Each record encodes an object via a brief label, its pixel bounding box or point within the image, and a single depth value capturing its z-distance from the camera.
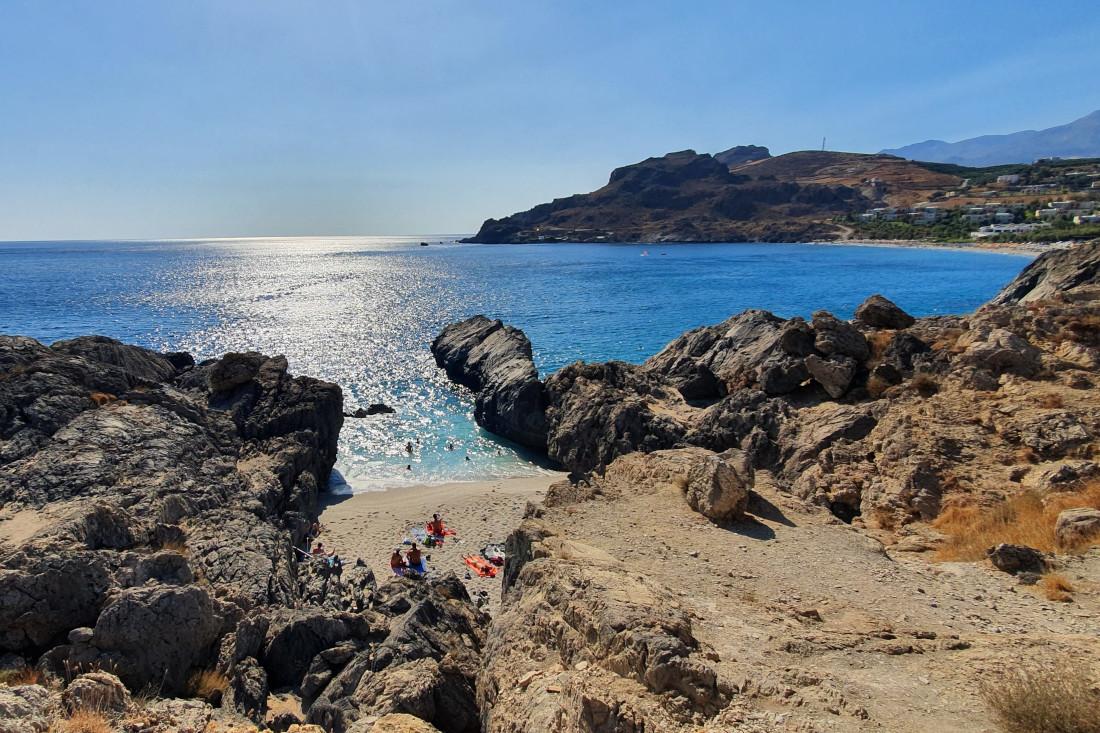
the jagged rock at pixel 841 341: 21.45
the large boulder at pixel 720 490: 13.14
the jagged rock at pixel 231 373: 25.92
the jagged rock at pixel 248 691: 9.48
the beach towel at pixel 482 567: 18.97
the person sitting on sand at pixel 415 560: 18.34
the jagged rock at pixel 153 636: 9.48
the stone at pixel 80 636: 9.56
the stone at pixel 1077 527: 10.55
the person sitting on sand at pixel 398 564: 18.20
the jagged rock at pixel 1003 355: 16.97
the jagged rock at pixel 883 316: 24.48
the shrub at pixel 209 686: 9.79
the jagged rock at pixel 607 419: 22.34
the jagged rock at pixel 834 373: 20.59
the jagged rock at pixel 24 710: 5.79
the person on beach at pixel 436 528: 21.33
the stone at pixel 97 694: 6.88
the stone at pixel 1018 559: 10.15
